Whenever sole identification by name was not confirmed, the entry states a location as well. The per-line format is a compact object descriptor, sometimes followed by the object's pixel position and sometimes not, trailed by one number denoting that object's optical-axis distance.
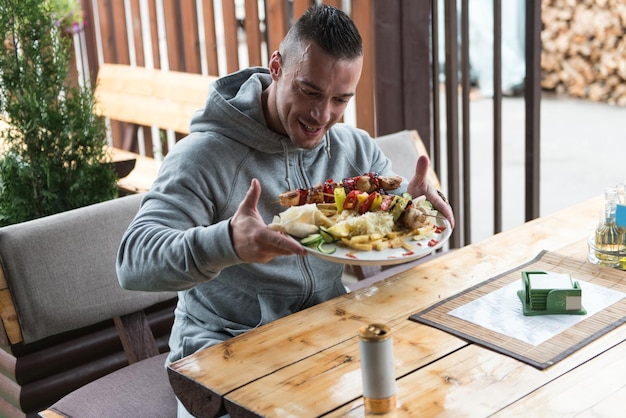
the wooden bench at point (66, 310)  1.97
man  1.63
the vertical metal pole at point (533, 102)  2.96
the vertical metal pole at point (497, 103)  3.08
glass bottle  1.87
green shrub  2.64
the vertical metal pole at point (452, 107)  3.17
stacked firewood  7.62
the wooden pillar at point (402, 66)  3.27
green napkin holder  1.60
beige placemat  1.46
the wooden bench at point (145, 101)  4.03
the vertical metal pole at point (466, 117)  3.14
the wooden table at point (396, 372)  1.30
